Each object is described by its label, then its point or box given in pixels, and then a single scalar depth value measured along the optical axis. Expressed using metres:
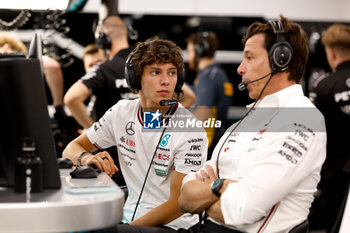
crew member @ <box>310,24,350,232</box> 3.50
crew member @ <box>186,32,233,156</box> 4.24
